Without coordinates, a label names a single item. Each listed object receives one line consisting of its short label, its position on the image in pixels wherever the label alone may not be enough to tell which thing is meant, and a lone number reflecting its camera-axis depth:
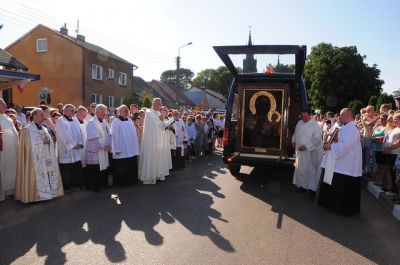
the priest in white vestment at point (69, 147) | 8.21
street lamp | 39.14
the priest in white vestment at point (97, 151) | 8.65
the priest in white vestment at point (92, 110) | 10.70
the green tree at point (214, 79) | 102.19
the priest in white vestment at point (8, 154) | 7.70
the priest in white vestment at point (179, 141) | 12.30
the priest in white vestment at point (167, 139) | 10.27
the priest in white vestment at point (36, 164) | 7.37
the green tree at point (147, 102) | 36.09
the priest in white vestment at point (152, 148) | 9.70
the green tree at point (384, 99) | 31.96
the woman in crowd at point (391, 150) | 8.36
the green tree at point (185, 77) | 109.19
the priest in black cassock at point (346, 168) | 6.97
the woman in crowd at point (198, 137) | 15.95
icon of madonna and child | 10.77
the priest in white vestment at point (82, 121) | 8.78
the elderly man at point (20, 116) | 12.26
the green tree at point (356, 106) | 38.28
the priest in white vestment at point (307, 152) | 8.67
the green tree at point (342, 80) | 55.31
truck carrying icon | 10.03
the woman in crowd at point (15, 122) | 8.80
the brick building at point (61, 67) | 35.34
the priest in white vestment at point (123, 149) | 9.26
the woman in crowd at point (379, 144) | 9.24
